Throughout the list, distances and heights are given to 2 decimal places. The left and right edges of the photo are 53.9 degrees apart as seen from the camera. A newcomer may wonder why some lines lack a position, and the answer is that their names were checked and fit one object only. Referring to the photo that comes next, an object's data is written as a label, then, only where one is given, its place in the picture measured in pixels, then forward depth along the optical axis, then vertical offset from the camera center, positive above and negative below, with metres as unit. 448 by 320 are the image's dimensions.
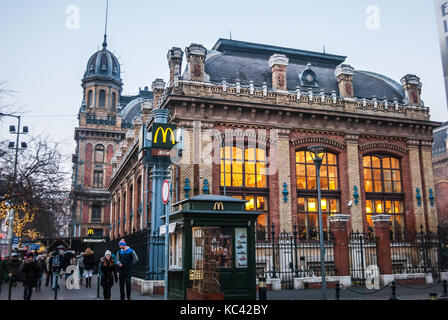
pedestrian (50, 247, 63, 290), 20.30 -0.57
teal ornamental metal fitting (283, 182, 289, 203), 25.55 +2.87
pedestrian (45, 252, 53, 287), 22.62 -1.12
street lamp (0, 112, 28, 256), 25.91 +5.61
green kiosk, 12.64 +0.03
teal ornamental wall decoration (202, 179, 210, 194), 23.83 +3.05
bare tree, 21.20 +3.37
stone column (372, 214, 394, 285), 20.78 -0.24
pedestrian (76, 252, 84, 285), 21.84 -0.86
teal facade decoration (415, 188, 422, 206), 28.71 +2.84
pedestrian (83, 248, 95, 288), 21.11 -0.70
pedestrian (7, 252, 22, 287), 19.83 -0.79
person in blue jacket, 13.47 -0.52
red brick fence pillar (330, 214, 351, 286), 20.12 -0.32
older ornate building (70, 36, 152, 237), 60.28 +15.87
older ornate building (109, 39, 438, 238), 24.84 +6.36
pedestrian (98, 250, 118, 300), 14.01 -0.80
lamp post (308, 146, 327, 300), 15.80 +3.09
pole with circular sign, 10.55 +1.22
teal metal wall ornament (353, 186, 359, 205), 27.08 +2.98
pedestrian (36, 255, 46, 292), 19.67 -0.73
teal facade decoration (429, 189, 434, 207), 28.98 +2.86
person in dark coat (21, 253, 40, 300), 14.66 -0.83
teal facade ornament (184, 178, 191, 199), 23.41 +2.96
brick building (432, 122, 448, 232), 52.09 +8.04
